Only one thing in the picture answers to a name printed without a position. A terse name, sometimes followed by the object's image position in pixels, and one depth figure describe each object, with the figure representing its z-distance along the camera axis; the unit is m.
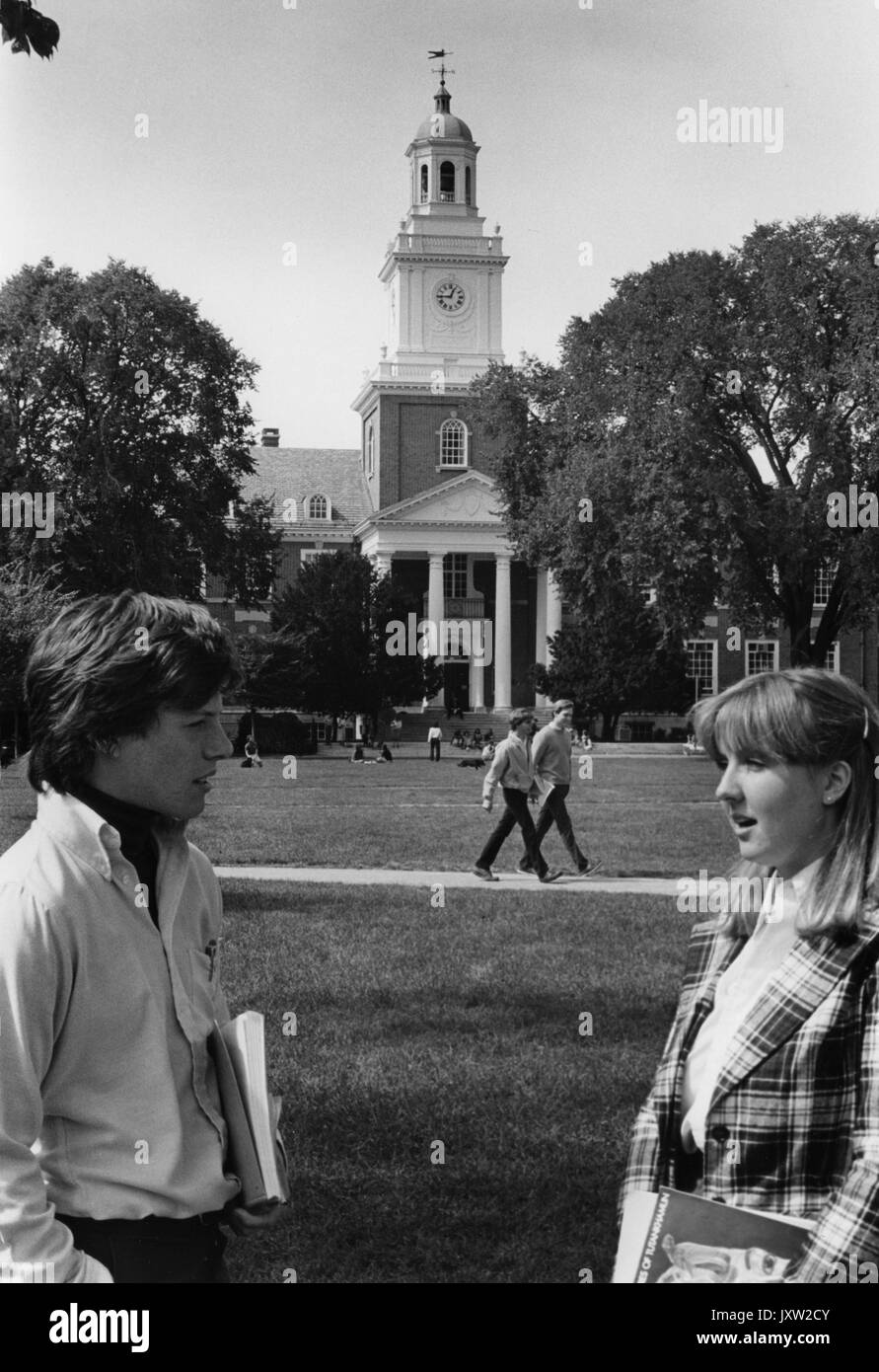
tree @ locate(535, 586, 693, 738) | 55.34
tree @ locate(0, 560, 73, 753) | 21.39
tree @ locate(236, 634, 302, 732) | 49.81
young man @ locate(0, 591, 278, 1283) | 2.37
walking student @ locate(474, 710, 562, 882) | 14.48
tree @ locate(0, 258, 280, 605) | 40.25
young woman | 2.53
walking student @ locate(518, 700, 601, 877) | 15.07
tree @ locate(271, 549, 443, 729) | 51.12
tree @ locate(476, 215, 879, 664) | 32.91
